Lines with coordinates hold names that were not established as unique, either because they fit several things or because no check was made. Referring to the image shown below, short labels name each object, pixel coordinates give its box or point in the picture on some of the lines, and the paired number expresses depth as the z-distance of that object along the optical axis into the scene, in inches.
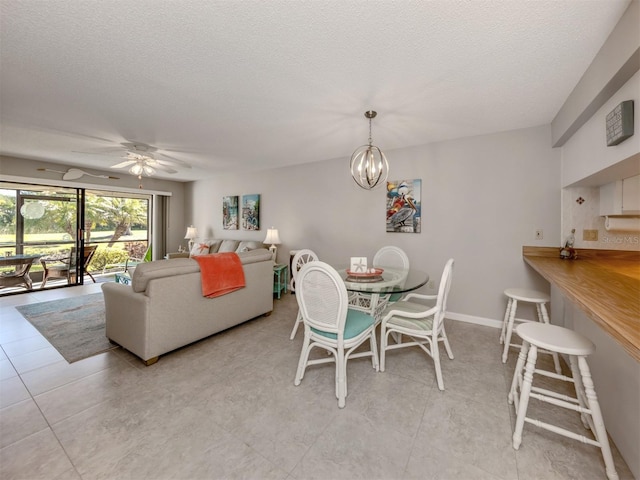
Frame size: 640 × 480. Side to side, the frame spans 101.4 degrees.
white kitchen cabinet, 82.0
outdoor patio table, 166.1
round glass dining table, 83.0
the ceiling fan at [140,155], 142.9
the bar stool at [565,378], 49.9
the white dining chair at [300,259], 110.5
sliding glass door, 174.7
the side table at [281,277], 173.3
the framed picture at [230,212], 225.3
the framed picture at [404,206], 139.5
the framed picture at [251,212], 211.6
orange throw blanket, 103.1
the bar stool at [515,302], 89.7
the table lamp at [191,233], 242.9
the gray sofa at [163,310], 89.0
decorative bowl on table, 94.2
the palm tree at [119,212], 223.1
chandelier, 98.7
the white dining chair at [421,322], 76.6
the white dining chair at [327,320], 69.0
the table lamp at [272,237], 186.4
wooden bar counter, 38.5
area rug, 101.8
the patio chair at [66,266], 186.1
